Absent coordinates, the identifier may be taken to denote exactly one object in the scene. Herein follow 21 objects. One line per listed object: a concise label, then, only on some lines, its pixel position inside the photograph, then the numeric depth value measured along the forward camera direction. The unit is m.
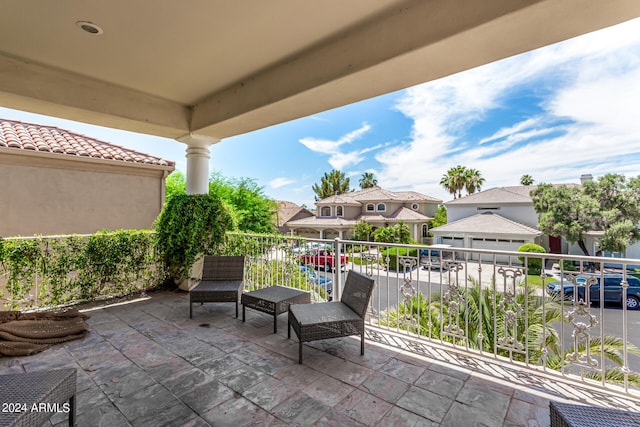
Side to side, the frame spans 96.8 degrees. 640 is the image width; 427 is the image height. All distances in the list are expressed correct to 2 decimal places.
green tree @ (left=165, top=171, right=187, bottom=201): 15.33
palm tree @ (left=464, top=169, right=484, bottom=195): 32.03
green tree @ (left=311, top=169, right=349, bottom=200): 38.78
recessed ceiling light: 2.75
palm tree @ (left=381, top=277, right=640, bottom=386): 2.84
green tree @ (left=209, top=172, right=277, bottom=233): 16.50
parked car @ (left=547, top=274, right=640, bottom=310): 8.28
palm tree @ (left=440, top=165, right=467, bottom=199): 32.28
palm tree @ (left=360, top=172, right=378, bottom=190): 41.78
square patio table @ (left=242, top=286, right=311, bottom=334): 3.57
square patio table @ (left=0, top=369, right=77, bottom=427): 1.39
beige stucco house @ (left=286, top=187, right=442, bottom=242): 25.27
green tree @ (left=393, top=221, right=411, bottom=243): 21.94
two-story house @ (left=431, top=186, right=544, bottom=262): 19.97
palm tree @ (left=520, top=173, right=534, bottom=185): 34.06
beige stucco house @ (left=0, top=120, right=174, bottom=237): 6.00
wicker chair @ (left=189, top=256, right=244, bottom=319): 4.00
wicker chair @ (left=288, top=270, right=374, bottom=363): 2.78
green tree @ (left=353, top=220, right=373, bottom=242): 23.56
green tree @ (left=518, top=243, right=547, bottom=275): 15.41
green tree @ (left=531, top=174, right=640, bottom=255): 16.81
